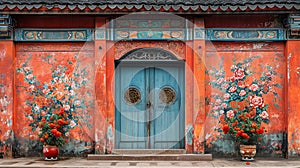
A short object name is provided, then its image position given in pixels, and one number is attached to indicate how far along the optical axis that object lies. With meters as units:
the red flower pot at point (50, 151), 10.27
